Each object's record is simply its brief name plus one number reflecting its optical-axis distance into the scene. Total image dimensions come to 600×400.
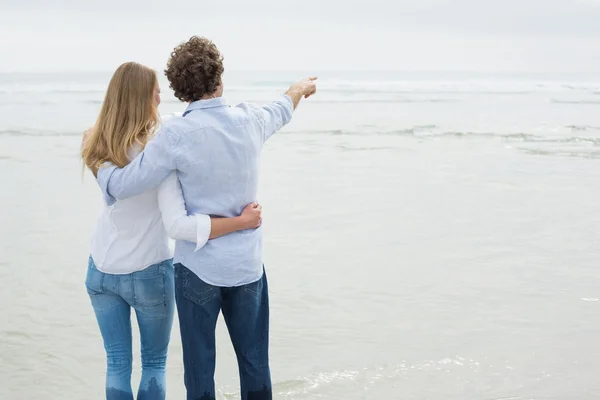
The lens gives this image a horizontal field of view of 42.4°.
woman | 2.77
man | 2.68
